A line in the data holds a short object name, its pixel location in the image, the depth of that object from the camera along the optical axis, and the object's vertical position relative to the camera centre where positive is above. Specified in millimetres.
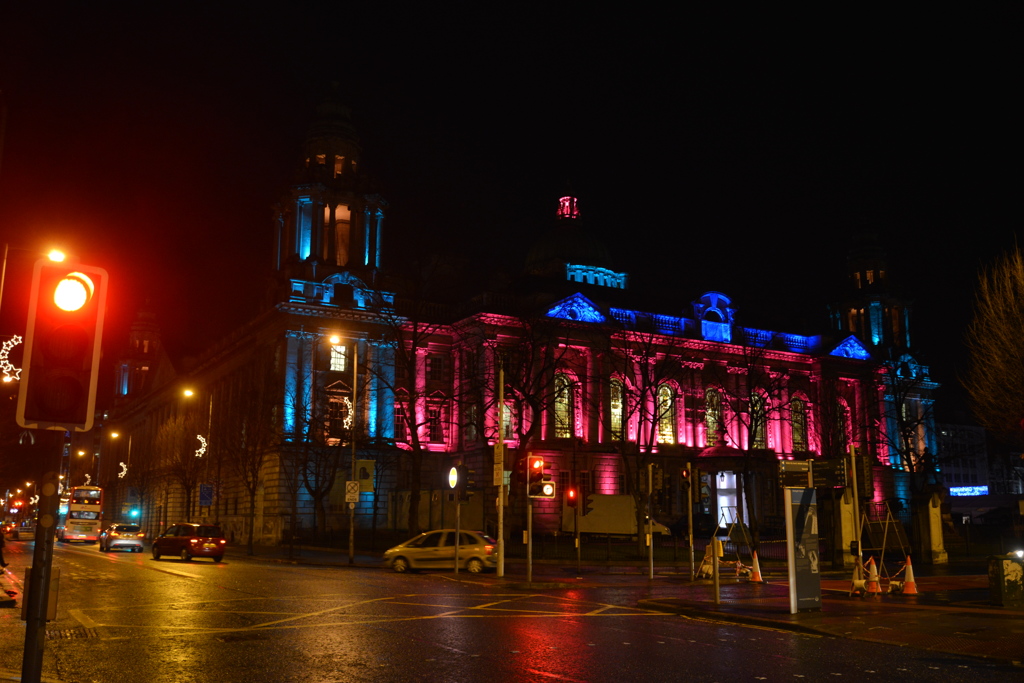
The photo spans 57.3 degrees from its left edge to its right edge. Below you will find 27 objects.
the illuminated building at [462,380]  60062 +9101
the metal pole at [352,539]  36469 -1293
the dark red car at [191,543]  36969 -1501
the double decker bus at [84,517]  67000 -941
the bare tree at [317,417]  50812 +5381
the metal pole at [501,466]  28969 +1235
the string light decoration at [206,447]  68500 +4305
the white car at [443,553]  32562 -1629
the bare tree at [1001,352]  23484 +4001
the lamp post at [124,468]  113088 +4516
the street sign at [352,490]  36031 +573
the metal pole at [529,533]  26797 -764
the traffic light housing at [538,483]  26344 +659
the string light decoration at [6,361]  27969 +4354
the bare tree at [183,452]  70312 +4276
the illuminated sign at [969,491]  105188 +2018
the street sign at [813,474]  17641 +641
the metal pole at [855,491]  22875 +438
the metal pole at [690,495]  24447 +319
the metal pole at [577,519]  30136 -421
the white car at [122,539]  49906 -1825
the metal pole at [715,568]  17841 -1177
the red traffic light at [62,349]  6301 +1047
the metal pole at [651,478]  25234 +781
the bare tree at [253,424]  53219 +4982
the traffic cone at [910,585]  21719 -1751
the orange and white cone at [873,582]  21516 -1661
